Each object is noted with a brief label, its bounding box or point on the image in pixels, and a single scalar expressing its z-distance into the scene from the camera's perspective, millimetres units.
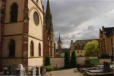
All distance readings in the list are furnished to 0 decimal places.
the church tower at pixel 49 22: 52259
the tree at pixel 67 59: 33012
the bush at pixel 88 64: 31709
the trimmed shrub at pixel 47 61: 30609
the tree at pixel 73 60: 32753
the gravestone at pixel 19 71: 13924
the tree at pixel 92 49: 53188
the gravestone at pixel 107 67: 20103
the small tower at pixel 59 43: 101531
